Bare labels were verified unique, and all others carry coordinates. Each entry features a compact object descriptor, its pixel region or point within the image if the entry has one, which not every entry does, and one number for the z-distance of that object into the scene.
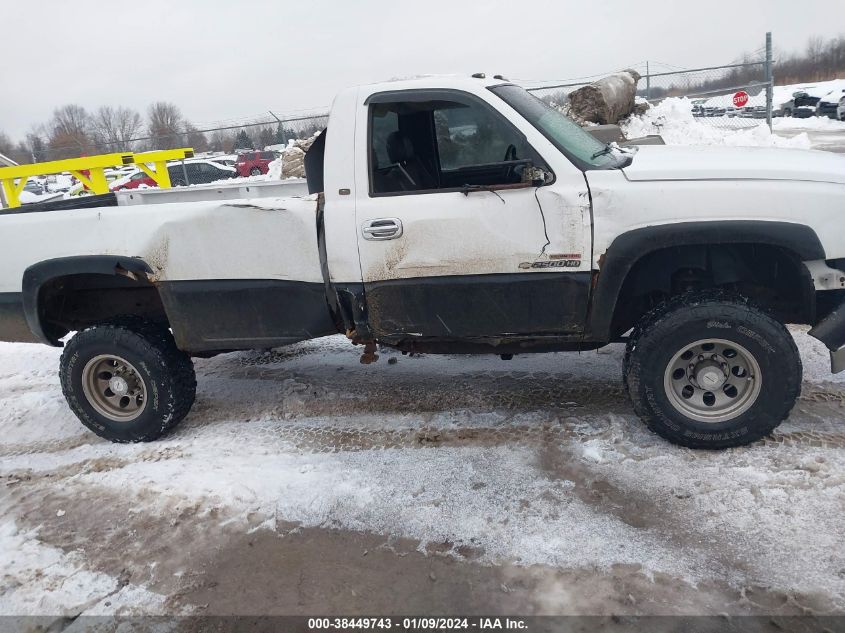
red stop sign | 15.23
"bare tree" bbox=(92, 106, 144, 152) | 18.48
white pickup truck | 3.34
